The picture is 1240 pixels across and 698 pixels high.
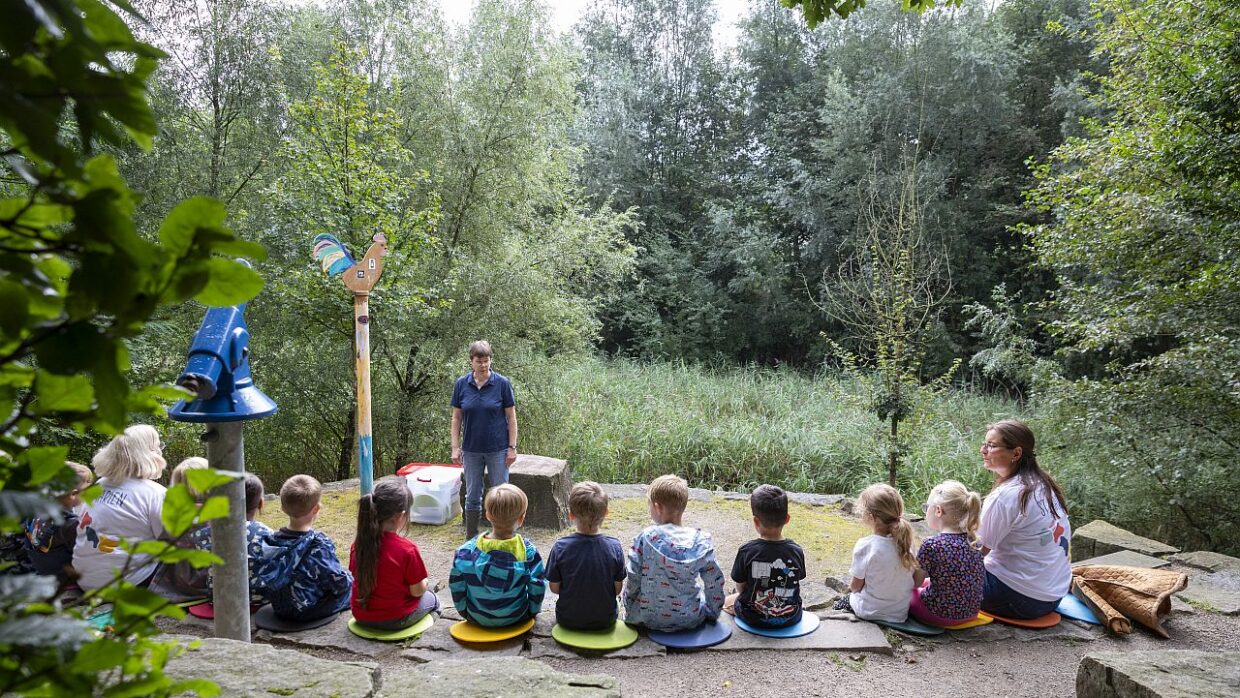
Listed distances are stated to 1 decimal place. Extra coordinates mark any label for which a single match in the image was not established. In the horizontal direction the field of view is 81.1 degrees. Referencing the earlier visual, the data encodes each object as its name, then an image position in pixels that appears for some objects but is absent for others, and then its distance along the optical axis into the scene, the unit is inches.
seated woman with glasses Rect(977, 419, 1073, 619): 128.5
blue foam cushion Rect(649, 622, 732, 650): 120.3
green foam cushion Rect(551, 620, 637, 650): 119.0
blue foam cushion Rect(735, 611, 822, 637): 124.4
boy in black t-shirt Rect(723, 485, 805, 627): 123.6
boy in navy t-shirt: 121.2
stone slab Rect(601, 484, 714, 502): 255.6
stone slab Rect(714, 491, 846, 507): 255.4
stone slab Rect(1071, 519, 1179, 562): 183.0
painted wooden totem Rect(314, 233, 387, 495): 165.3
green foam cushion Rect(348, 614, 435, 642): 120.3
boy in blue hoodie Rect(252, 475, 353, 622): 120.8
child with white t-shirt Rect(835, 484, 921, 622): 123.5
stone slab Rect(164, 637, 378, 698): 77.7
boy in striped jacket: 120.6
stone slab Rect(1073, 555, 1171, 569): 167.3
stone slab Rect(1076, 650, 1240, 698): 88.2
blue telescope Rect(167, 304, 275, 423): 87.3
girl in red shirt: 118.3
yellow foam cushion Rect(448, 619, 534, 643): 119.3
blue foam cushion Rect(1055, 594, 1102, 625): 135.3
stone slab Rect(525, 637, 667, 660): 117.6
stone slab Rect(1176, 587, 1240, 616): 142.6
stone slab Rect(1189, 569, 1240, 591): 157.3
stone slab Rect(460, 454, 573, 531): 213.8
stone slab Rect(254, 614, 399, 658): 117.2
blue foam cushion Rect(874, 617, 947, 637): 127.6
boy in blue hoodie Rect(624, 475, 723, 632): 122.8
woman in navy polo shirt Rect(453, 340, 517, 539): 180.1
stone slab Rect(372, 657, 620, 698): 82.6
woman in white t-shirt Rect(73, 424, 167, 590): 113.4
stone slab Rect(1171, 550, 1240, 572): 170.4
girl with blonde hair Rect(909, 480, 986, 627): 127.1
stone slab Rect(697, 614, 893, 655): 121.2
